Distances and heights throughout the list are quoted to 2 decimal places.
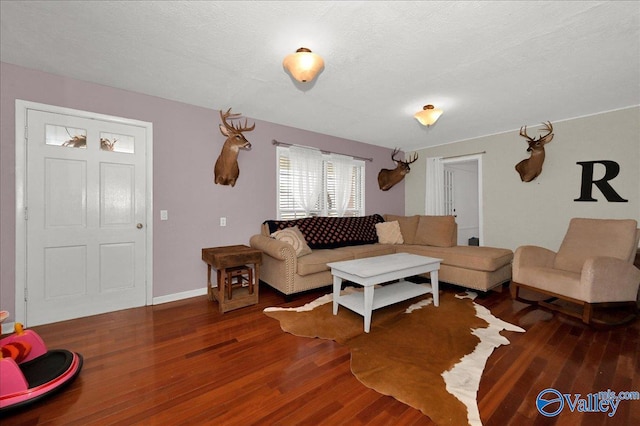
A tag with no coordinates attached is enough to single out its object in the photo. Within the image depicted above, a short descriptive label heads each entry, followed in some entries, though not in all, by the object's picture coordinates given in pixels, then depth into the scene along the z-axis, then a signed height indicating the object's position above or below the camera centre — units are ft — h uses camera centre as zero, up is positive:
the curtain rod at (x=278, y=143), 12.97 +3.61
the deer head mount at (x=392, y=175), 17.48 +2.62
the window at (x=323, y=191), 13.47 +1.30
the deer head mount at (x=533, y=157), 12.46 +2.76
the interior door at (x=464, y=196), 19.71 +1.32
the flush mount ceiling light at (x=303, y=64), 6.53 +3.84
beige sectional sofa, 10.46 -1.75
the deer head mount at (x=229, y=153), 10.64 +2.62
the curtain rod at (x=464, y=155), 15.18 +3.58
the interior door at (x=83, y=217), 8.14 -0.07
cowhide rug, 5.06 -3.56
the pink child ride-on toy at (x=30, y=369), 4.69 -3.26
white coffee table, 7.82 -2.10
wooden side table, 9.21 -2.06
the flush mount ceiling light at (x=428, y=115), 10.19 +3.90
